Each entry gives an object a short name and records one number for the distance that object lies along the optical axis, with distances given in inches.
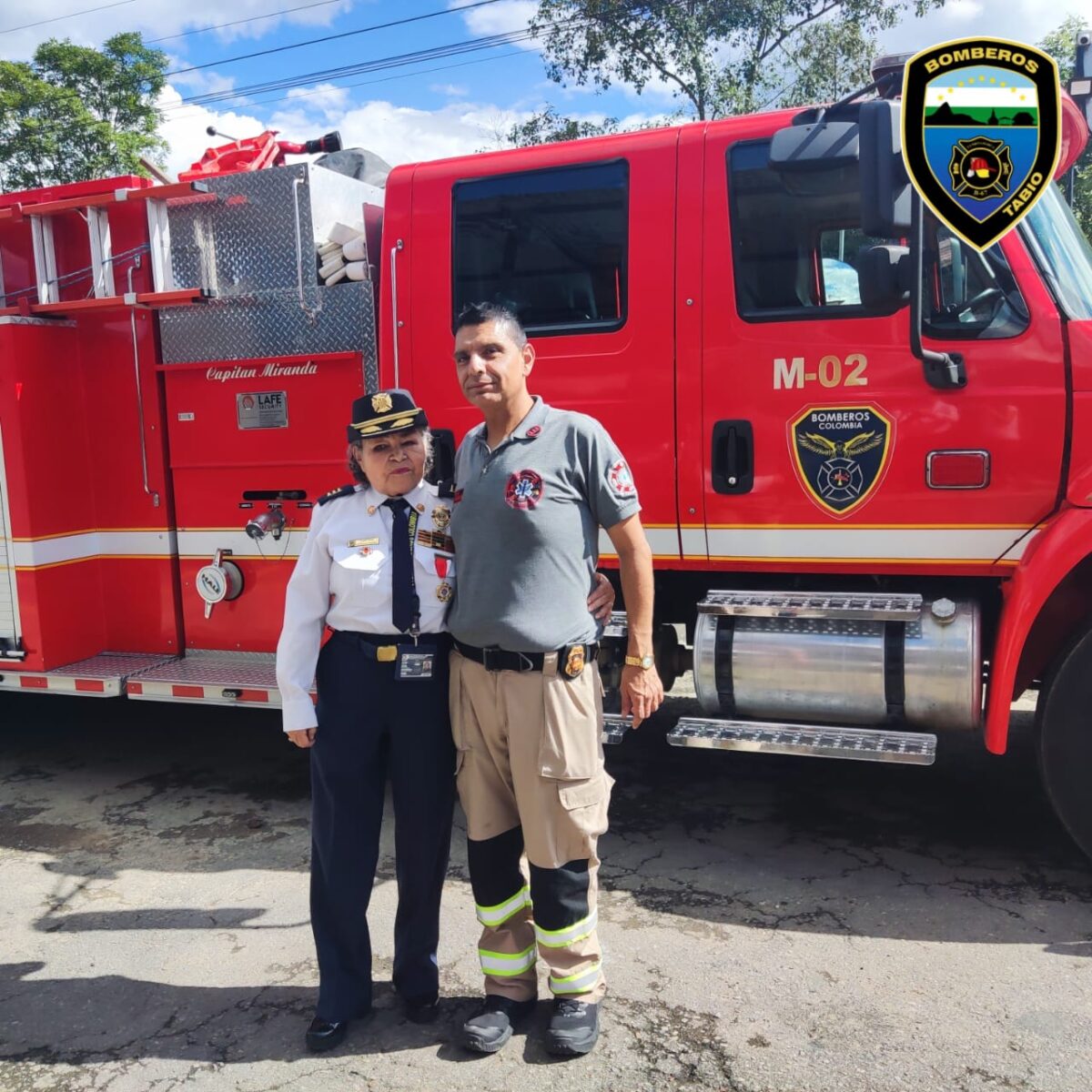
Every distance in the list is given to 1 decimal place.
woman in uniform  109.0
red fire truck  133.5
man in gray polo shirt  105.7
